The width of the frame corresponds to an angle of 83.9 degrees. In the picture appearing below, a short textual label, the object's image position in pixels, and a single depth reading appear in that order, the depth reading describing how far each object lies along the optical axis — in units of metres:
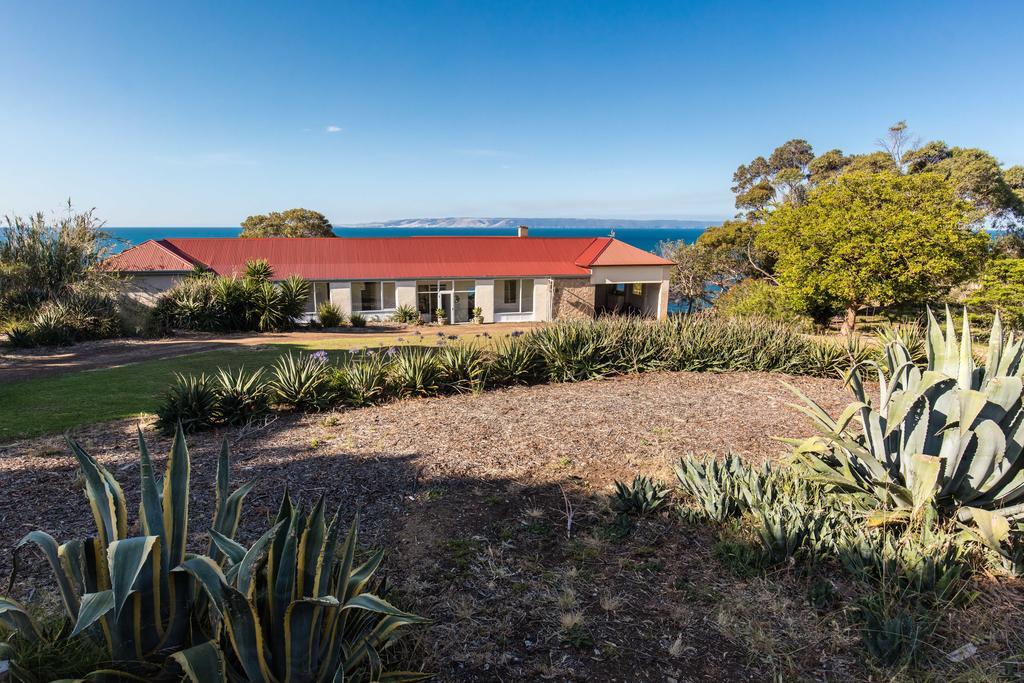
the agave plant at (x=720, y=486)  4.26
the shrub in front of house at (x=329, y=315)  24.62
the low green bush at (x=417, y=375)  8.46
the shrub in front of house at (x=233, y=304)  19.91
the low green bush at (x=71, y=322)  15.39
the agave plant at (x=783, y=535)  3.68
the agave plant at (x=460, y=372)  8.77
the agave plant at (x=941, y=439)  3.73
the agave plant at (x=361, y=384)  8.06
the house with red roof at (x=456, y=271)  27.59
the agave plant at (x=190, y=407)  6.82
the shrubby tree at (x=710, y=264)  38.22
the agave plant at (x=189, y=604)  1.98
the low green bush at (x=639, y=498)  4.43
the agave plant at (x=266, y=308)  21.56
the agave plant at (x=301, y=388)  7.75
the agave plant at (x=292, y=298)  22.27
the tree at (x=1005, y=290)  15.13
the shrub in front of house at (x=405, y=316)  28.20
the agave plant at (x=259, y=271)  22.88
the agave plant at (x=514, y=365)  9.12
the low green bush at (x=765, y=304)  21.02
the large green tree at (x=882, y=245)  17.33
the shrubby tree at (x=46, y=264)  17.78
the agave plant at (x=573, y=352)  9.50
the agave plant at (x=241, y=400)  7.21
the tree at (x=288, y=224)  47.09
